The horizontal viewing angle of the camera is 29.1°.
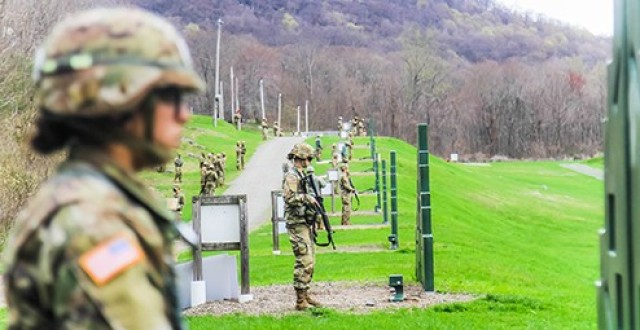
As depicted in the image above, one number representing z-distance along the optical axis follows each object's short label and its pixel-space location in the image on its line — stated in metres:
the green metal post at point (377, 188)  34.41
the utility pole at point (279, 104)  106.31
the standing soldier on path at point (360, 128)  75.44
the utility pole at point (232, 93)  108.94
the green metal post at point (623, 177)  4.67
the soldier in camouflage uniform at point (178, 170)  44.13
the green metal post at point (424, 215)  16.09
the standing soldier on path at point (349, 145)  51.06
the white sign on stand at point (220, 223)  14.73
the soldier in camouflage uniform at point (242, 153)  52.78
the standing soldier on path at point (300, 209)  12.90
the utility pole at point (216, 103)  80.40
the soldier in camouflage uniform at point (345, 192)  28.66
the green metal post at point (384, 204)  30.25
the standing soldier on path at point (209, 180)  37.19
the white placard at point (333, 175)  29.23
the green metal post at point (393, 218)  23.72
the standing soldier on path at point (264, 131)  75.88
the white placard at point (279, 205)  23.56
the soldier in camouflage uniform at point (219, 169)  41.97
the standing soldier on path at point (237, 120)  88.56
